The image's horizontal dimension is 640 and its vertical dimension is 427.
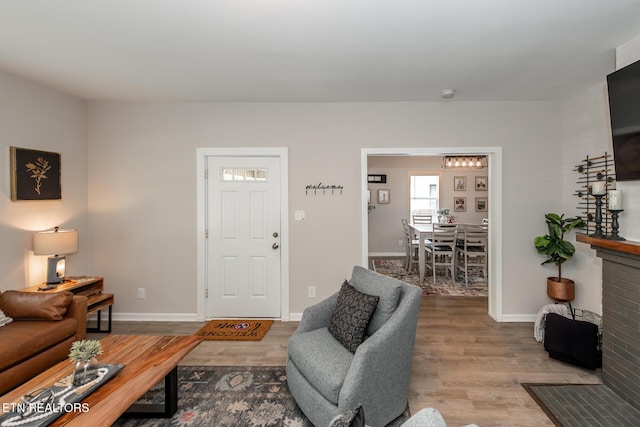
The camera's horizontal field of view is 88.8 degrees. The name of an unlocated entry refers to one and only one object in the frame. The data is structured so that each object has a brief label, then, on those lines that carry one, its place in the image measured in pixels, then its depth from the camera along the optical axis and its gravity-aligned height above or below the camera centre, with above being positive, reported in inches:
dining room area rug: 193.5 -45.0
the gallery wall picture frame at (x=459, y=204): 315.0 +9.9
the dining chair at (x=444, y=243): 214.7 -19.6
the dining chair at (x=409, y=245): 243.9 -23.5
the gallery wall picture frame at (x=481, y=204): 313.1 +9.8
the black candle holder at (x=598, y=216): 99.2 -0.6
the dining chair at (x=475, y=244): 213.4 -19.6
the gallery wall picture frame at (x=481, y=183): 313.9 +30.0
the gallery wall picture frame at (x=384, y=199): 316.5 +14.9
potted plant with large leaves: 131.8 -14.2
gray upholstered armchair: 72.0 -35.7
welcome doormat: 130.1 -48.2
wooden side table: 119.0 -29.5
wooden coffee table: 57.2 -34.3
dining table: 216.6 -15.0
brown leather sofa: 83.9 -33.2
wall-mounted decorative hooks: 147.4 +12.0
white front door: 149.2 -9.8
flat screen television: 84.3 +25.6
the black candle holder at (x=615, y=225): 93.2 -3.2
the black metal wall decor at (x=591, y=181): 120.0 +12.8
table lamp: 117.9 -11.7
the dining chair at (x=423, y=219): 310.0 -4.4
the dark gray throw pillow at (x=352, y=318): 85.4 -28.0
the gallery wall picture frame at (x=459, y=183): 315.3 +30.2
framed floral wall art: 115.3 +15.4
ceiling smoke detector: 129.1 +48.3
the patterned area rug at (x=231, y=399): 80.7 -50.5
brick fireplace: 87.1 -29.0
